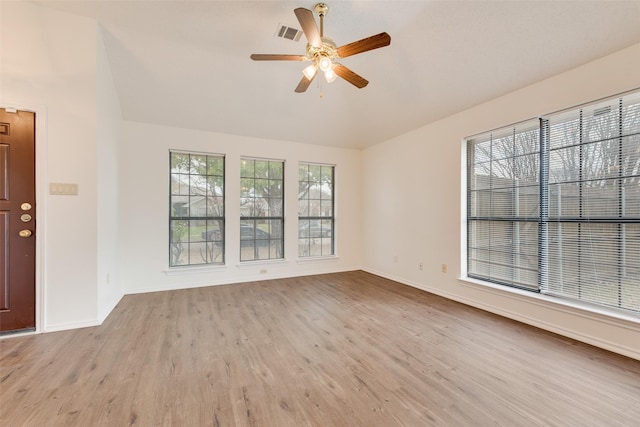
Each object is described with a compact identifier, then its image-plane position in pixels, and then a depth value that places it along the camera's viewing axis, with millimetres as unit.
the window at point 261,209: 4941
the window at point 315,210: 5461
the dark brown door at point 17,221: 2660
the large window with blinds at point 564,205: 2469
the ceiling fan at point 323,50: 2062
